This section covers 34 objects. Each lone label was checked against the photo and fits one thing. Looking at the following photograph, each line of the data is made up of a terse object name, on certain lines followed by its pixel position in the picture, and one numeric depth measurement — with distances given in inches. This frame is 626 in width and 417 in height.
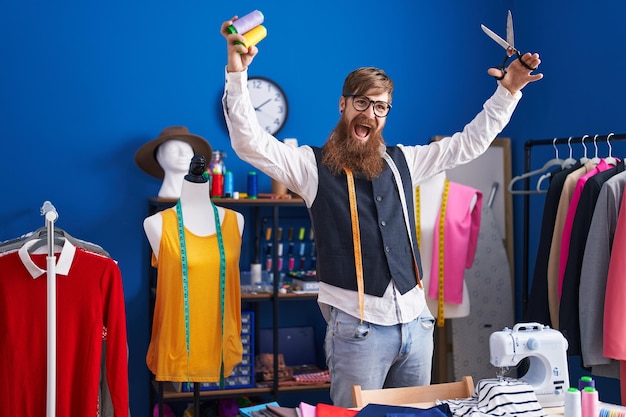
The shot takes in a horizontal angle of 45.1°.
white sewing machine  94.4
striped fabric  86.3
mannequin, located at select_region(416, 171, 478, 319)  169.2
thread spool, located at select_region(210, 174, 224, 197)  163.6
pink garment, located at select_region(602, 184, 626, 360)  129.3
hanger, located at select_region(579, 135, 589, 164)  151.6
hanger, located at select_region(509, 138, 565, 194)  159.5
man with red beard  108.6
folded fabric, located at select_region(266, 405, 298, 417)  86.6
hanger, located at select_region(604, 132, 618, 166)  147.3
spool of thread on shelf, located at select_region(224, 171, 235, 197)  165.9
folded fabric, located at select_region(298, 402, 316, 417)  86.3
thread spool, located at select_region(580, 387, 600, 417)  82.2
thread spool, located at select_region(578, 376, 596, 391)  86.6
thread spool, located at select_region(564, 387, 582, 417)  81.0
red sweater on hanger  129.9
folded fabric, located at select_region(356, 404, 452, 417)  84.3
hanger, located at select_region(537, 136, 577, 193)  156.3
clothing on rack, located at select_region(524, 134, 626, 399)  131.6
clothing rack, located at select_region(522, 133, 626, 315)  160.8
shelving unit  156.2
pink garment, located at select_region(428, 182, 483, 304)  167.6
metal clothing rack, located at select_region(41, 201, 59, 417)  121.5
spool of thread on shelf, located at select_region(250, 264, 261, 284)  166.6
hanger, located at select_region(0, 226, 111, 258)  132.3
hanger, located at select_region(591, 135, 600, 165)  150.1
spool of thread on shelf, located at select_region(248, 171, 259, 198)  166.6
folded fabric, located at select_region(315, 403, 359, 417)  87.0
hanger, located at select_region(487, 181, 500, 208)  192.7
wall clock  177.2
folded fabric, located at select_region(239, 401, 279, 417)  88.0
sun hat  157.8
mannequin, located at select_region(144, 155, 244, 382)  140.7
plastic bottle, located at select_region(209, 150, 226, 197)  163.8
